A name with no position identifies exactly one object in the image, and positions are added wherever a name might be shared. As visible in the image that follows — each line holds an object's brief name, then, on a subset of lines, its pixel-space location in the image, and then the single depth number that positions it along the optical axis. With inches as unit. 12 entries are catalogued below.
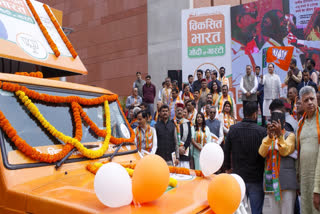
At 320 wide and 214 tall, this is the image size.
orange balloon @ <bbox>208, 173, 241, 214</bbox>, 82.7
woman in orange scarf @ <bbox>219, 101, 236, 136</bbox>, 313.7
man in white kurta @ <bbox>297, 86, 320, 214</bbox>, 137.9
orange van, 80.7
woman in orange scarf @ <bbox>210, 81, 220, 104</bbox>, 391.1
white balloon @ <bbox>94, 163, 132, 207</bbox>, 72.2
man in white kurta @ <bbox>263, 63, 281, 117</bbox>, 405.4
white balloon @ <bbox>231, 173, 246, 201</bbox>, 93.2
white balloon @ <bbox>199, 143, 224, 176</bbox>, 111.5
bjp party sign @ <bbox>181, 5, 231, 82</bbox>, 552.1
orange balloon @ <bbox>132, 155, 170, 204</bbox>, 77.4
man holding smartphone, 153.1
